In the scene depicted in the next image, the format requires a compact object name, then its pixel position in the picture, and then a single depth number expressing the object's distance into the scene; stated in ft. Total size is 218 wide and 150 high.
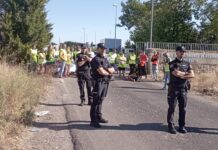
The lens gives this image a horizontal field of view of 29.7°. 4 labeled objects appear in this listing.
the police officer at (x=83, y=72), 39.32
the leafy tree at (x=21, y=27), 85.87
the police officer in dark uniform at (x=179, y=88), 29.30
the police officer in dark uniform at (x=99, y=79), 30.32
